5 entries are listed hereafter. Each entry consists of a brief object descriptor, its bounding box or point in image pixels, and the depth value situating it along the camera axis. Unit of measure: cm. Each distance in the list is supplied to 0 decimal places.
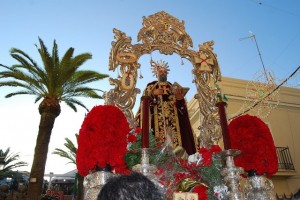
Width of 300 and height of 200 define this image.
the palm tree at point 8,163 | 2654
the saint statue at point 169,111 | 554
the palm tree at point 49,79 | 1161
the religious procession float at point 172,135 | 366
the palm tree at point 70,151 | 2025
